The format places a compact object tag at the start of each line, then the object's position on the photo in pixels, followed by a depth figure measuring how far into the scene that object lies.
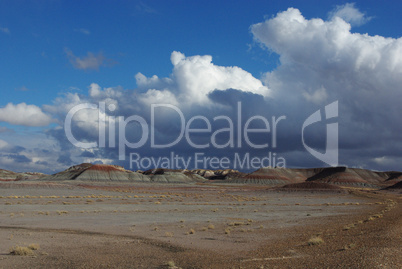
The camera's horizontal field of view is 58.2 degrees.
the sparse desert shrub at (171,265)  13.59
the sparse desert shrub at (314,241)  17.47
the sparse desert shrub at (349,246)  15.29
